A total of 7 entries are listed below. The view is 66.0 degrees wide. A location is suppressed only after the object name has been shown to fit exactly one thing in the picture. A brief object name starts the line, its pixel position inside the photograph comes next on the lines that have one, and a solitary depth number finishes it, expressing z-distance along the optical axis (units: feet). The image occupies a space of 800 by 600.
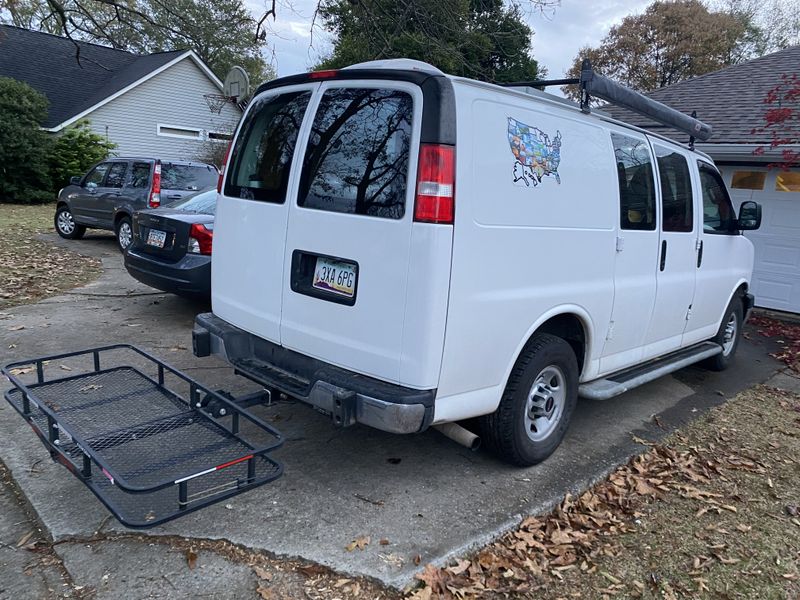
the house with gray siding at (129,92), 74.17
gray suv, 37.19
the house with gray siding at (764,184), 30.83
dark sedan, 21.27
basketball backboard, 34.88
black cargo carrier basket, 9.57
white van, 10.03
